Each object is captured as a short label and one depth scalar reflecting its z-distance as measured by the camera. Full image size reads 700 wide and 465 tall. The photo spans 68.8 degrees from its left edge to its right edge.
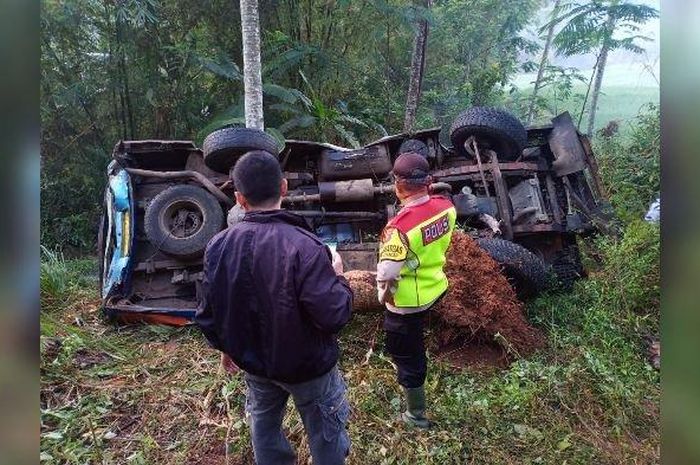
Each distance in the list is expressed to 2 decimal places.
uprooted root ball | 3.97
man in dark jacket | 1.95
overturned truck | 4.98
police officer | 2.81
